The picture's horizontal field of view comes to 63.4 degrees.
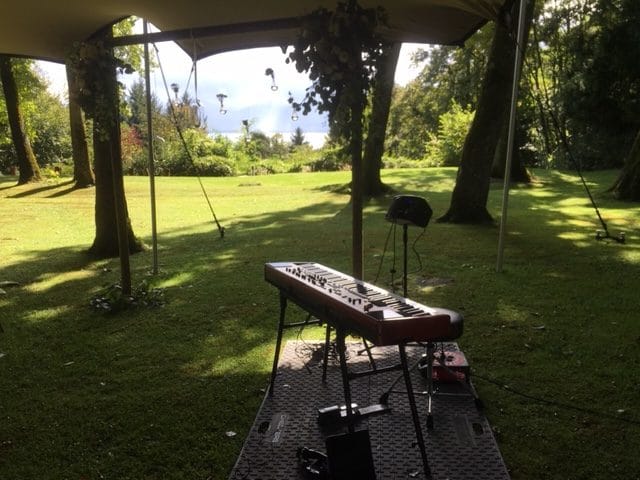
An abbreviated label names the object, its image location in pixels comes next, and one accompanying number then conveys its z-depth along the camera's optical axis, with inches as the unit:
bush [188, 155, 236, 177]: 893.8
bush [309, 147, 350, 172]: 941.2
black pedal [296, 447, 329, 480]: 105.0
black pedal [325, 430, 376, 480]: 101.5
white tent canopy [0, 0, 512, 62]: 176.1
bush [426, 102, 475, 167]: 901.2
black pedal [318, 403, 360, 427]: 126.4
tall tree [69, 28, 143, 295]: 198.8
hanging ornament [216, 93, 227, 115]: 230.1
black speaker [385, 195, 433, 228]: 149.1
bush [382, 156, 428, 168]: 1020.5
